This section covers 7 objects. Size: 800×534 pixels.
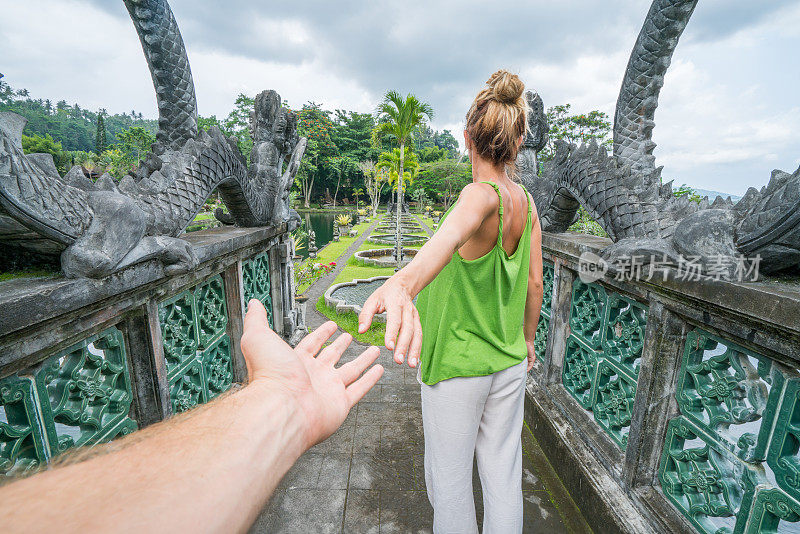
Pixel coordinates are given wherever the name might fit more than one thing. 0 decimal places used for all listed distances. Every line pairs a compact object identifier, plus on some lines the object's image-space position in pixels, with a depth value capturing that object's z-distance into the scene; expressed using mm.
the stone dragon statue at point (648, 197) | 1375
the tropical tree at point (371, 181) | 32734
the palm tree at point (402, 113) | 10484
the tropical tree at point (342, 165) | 38375
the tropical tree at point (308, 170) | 36525
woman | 1438
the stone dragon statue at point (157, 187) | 1299
